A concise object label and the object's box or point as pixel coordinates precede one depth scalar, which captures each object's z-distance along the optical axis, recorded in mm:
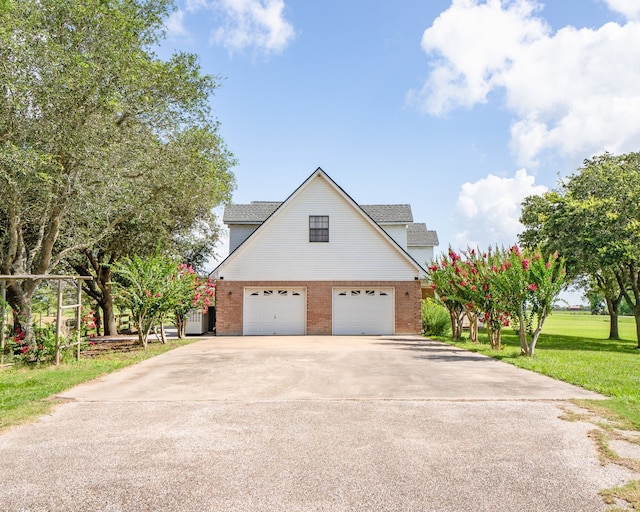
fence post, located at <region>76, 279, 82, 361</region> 13502
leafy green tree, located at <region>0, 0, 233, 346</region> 12977
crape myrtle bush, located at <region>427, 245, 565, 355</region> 14039
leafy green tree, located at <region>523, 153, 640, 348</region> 23500
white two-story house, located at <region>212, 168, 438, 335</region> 24438
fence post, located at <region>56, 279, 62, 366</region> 12266
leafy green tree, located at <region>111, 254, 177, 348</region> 16766
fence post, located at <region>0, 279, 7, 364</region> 12523
